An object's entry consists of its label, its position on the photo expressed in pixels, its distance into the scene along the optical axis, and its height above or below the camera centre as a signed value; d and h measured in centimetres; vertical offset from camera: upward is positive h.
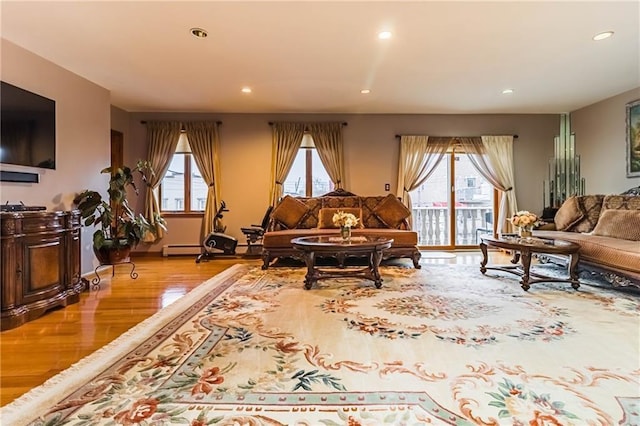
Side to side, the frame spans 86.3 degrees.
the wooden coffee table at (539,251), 359 -39
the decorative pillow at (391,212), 539 +4
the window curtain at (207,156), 624 +108
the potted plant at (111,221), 421 -10
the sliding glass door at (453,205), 674 +19
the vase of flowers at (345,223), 397 -10
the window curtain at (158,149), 619 +120
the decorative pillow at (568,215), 490 -1
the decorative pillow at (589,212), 474 +3
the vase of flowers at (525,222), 403 -9
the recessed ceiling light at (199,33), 317 +172
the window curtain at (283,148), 629 +123
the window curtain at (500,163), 654 +99
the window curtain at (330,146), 633 +128
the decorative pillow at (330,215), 533 +0
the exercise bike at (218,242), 578 -46
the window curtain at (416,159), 647 +105
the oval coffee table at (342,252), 368 -41
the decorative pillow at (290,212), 538 +4
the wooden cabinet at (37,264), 277 -44
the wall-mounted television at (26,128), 328 +90
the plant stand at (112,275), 404 -81
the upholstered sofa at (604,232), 337 -24
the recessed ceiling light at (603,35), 331 +175
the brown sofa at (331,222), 480 -10
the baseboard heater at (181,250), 626 -64
